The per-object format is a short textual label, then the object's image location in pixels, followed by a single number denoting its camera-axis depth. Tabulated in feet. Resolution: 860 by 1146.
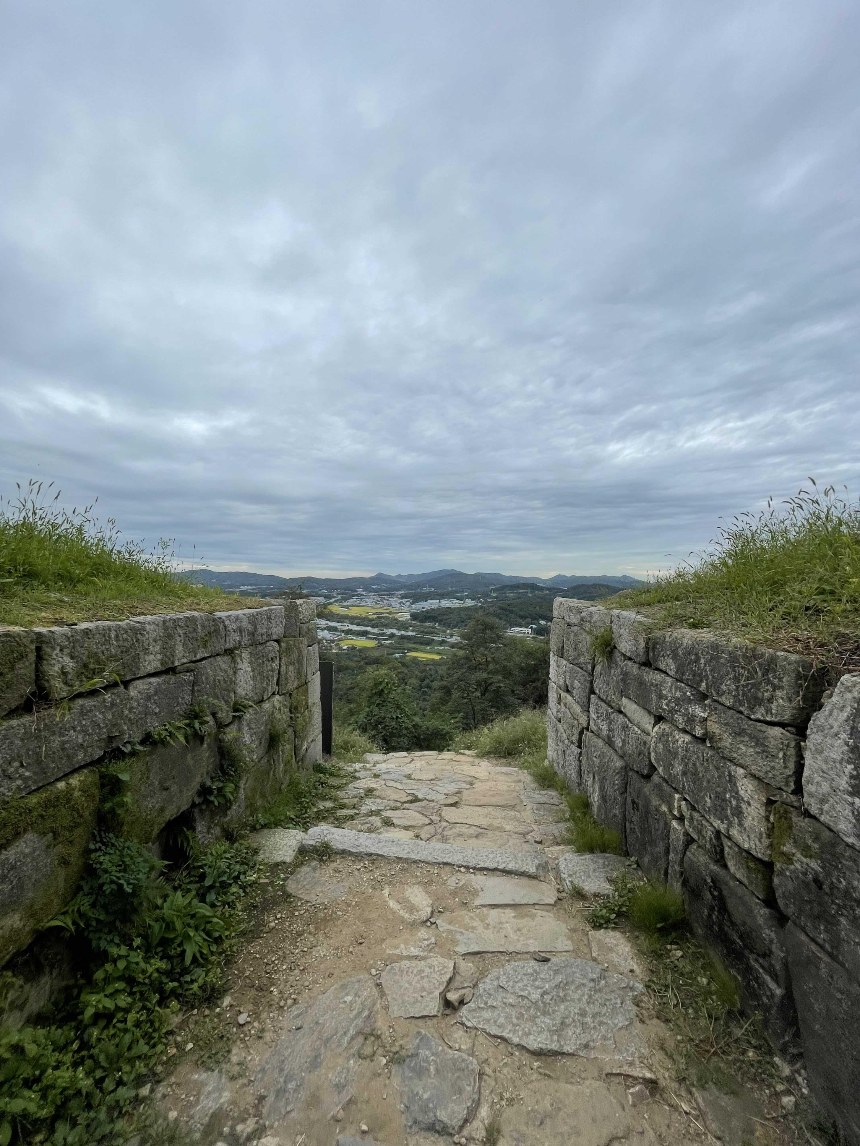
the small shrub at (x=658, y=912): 9.35
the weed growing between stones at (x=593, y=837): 12.68
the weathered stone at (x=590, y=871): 10.98
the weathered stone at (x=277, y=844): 11.97
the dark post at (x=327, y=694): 23.26
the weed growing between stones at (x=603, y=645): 14.42
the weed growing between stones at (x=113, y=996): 5.87
